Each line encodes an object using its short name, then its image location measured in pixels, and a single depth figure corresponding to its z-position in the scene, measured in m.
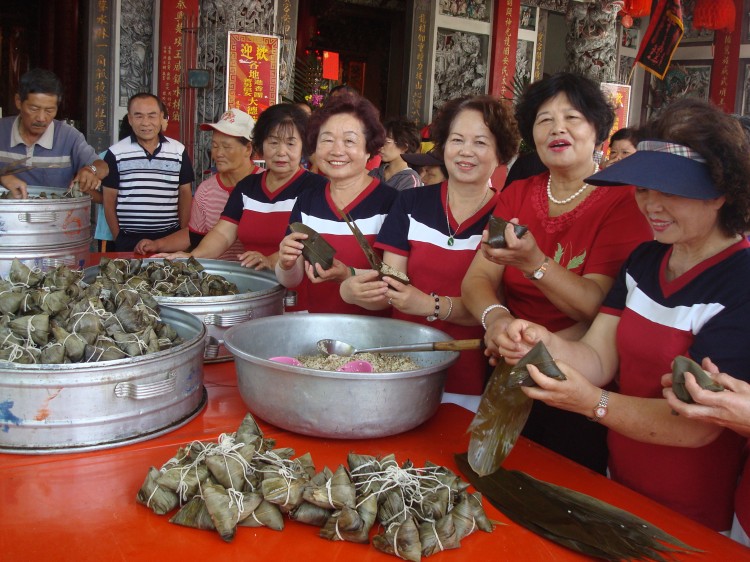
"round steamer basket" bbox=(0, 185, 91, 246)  2.38
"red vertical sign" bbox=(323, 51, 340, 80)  6.90
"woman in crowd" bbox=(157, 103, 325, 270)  2.80
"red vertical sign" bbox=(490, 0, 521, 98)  7.58
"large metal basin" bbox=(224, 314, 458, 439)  1.43
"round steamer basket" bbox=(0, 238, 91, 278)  2.40
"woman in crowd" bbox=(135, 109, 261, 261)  3.34
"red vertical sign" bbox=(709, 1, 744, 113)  8.53
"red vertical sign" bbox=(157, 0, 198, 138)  5.36
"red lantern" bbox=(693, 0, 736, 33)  7.21
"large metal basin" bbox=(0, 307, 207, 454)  1.34
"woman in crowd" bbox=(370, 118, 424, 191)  4.43
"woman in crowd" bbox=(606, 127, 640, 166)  4.35
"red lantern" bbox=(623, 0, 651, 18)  6.39
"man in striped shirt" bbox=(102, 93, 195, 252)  3.86
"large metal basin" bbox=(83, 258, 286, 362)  1.92
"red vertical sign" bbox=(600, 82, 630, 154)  7.56
